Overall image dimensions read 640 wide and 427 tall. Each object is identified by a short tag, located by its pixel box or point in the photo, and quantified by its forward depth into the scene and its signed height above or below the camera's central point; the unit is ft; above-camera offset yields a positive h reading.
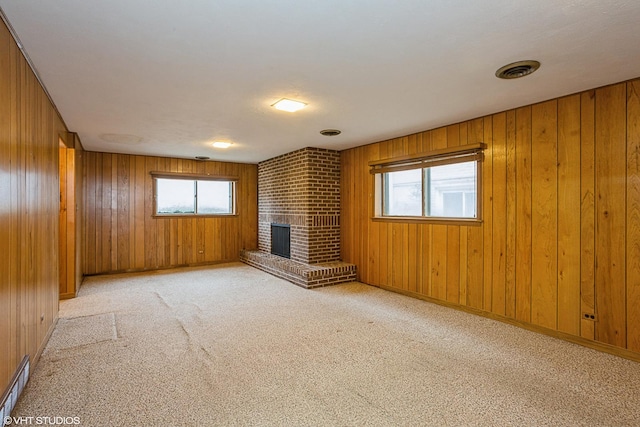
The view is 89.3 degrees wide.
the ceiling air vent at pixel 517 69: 7.43 +3.42
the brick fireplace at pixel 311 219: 16.74 -0.28
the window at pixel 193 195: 21.15 +1.36
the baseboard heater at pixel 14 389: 5.74 -3.36
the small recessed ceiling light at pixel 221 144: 16.38 +3.67
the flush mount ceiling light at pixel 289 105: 10.02 +3.50
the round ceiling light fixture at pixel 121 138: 14.75 +3.65
